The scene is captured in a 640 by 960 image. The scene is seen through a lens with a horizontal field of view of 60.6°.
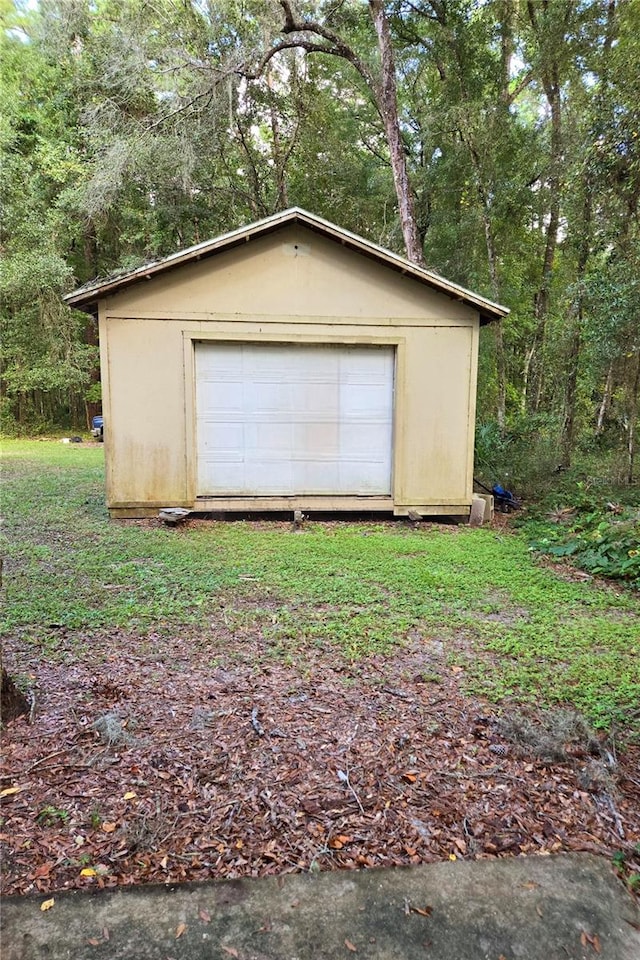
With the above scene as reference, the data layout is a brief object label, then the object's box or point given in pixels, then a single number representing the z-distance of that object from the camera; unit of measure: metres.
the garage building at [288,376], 7.07
